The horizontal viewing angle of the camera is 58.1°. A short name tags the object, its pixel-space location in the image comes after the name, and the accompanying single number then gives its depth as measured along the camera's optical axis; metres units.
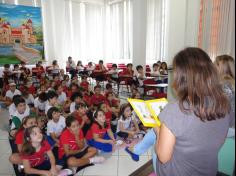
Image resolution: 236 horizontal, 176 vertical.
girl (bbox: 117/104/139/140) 3.02
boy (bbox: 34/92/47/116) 3.72
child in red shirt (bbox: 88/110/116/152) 2.68
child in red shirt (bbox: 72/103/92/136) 3.09
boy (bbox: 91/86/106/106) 4.06
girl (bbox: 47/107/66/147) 2.76
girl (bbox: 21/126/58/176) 2.02
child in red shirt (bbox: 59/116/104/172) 2.32
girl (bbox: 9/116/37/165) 2.17
